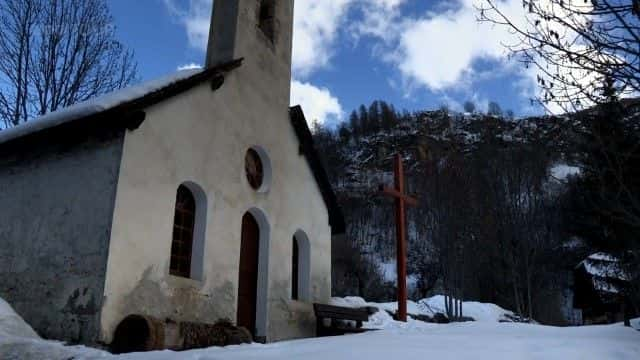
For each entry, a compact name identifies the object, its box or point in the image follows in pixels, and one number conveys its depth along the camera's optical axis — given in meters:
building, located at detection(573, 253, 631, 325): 21.05
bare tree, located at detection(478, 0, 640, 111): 4.29
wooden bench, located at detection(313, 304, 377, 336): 12.55
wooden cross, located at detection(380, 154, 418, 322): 12.53
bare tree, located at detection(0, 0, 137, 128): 16.48
